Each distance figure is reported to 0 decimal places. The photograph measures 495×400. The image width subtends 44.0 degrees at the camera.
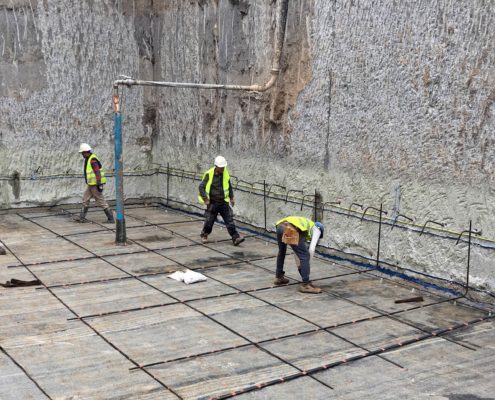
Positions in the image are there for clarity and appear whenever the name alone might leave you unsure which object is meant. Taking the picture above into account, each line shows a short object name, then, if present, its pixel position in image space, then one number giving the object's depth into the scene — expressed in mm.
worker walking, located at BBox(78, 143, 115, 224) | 11055
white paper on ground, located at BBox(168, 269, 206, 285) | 7691
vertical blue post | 9234
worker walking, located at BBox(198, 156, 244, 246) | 9516
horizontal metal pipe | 9234
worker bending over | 7172
